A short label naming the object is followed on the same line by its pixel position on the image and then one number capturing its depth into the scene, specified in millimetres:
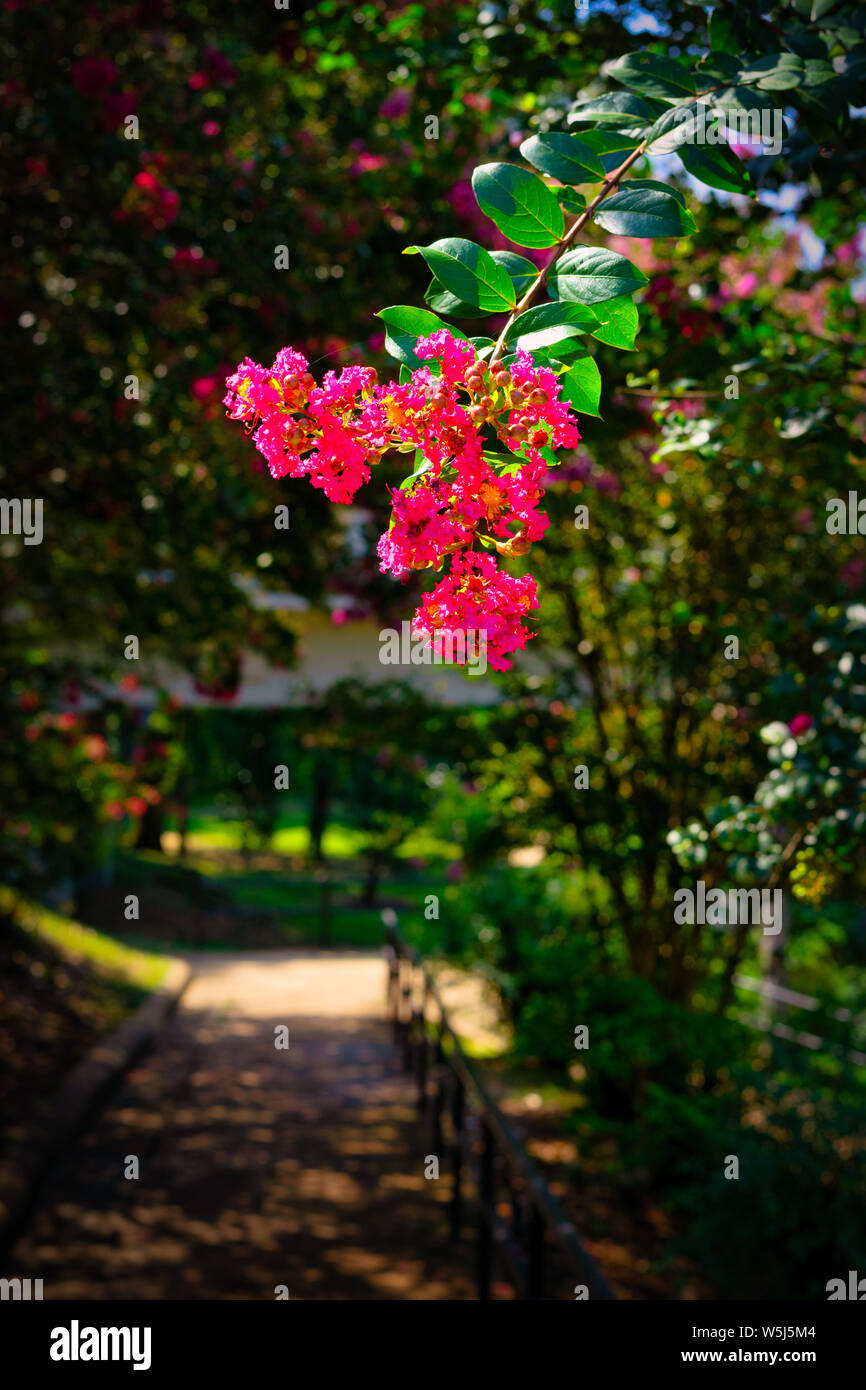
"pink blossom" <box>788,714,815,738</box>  2596
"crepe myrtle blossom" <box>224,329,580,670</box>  1238
